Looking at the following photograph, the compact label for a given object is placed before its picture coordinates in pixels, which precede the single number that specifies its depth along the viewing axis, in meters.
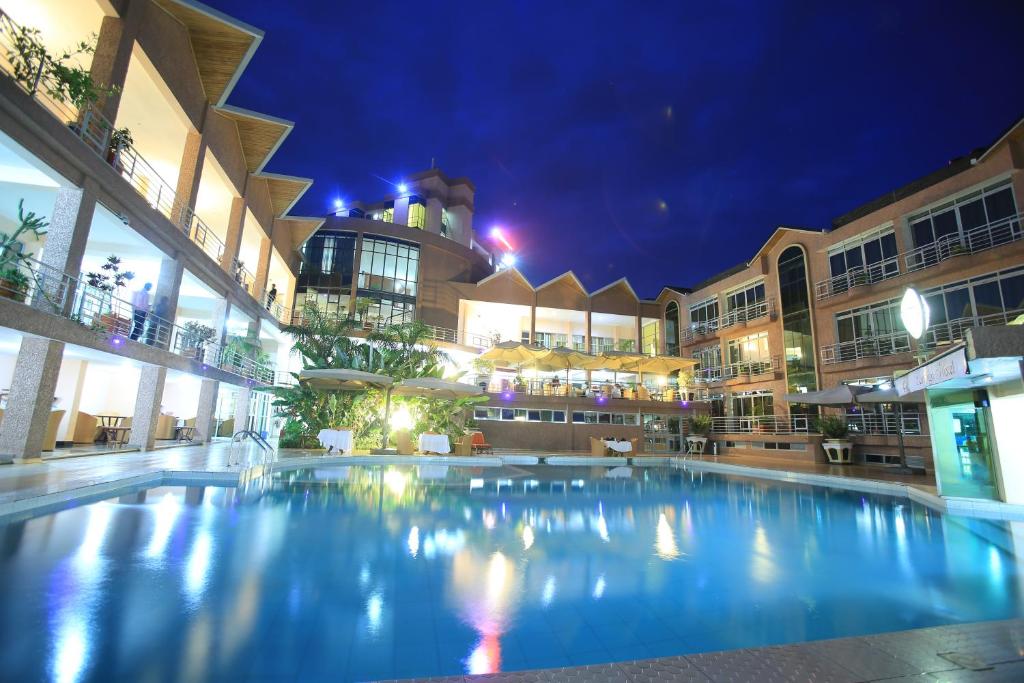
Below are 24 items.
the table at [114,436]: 13.02
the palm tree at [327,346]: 16.81
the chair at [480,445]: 17.50
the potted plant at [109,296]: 10.91
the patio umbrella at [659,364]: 21.77
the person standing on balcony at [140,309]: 12.24
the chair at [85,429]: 12.52
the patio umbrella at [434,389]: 14.96
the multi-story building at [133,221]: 8.84
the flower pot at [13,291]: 8.16
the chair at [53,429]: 10.12
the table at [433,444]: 15.45
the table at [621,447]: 17.39
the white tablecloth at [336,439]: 14.16
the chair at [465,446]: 16.41
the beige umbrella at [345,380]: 13.74
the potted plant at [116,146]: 10.66
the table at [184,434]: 17.30
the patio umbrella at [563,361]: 20.75
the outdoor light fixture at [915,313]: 8.65
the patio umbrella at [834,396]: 15.48
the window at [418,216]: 40.91
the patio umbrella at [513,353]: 20.23
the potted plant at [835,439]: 17.44
